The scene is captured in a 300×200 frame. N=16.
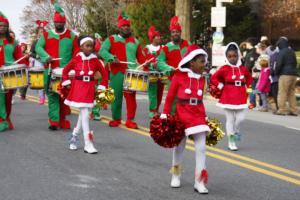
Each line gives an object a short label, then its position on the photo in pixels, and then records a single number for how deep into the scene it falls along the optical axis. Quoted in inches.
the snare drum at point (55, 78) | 448.2
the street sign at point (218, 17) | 832.9
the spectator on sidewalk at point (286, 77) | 637.9
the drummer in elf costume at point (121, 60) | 482.3
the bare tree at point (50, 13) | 2768.2
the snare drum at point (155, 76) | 542.3
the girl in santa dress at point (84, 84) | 370.6
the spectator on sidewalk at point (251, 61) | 701.3
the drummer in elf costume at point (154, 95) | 572.7
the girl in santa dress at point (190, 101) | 274.1
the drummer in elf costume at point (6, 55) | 459.5
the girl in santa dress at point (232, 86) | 387.2
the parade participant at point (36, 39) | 587.0
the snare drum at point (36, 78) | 456.8
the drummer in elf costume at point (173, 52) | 481.6
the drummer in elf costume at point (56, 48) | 452.8
